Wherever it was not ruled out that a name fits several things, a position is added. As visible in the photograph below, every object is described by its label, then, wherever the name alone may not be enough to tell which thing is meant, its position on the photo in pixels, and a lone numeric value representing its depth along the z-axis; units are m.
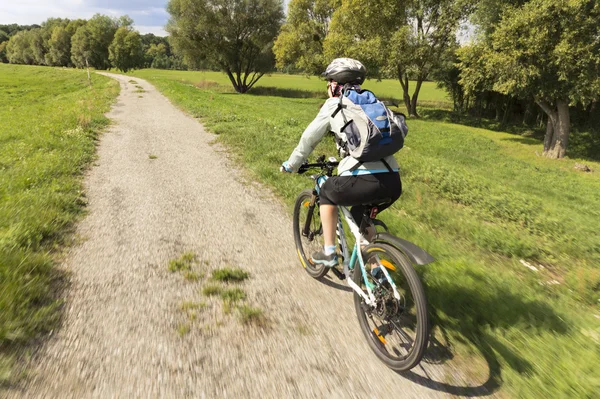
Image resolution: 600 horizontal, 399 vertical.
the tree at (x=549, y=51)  15.65
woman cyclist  2.66
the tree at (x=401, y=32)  26.78
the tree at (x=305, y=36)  38.16
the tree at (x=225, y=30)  37.31
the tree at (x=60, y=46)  87.04
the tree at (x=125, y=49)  69.19
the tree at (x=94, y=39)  75.62
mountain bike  2.29
